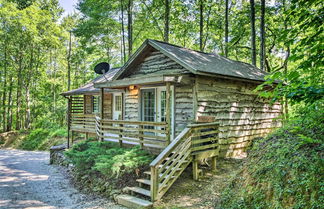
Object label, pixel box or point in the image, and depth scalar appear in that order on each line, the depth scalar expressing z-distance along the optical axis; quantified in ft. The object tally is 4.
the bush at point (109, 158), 22.08
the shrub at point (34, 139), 60.77
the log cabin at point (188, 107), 20.20
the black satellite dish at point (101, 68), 37.76
